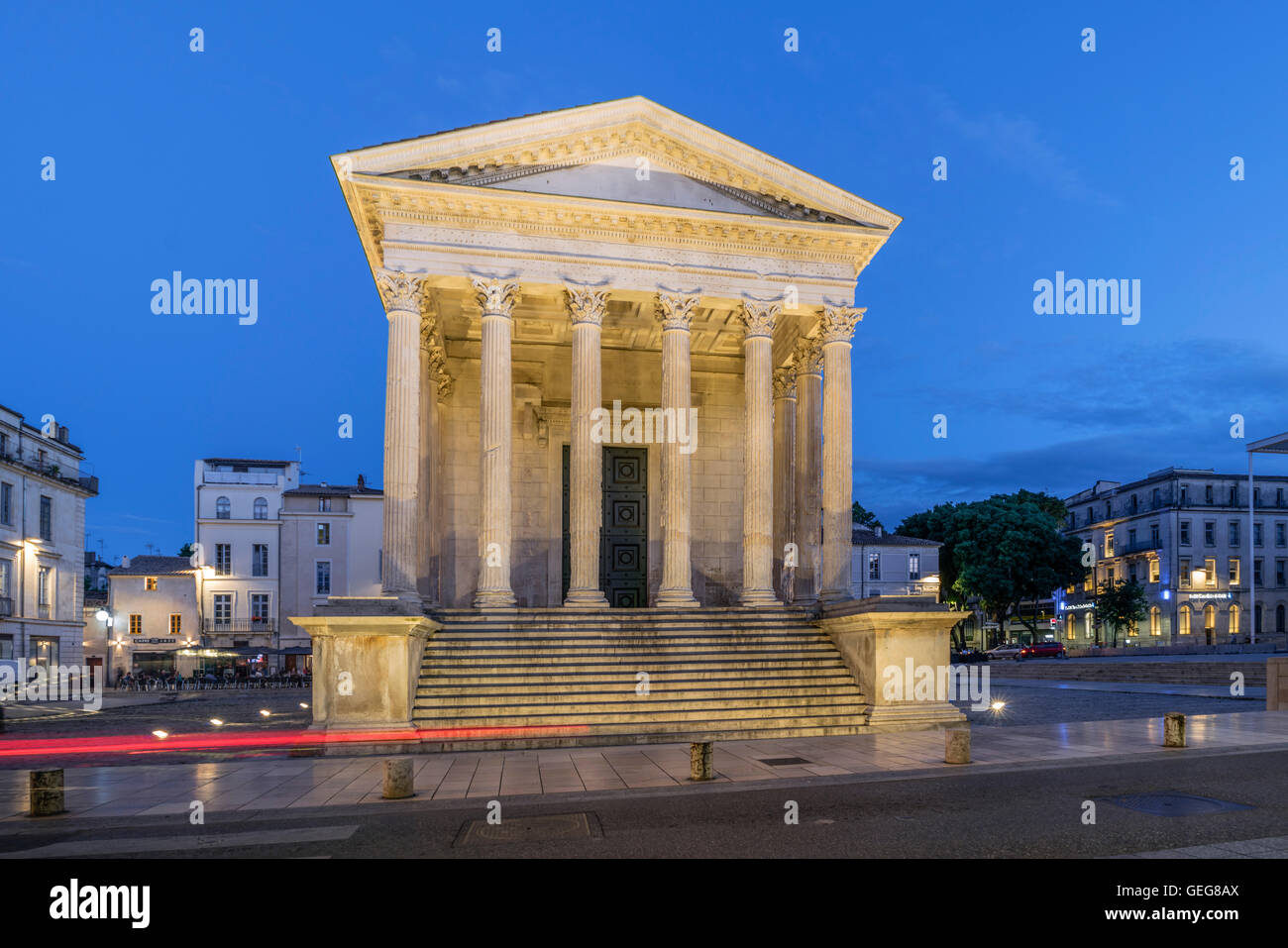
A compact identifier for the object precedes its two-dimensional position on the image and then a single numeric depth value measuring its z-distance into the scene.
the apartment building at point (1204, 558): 72.38
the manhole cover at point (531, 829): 9.47
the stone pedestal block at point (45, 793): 11.18
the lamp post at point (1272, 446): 30.16
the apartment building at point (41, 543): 42.50
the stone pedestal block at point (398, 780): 11.94
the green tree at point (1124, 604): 70.56
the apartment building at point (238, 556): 60.43
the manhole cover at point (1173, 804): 10.42
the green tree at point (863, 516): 101.38
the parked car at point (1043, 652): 62.94
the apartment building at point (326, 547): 61.72
